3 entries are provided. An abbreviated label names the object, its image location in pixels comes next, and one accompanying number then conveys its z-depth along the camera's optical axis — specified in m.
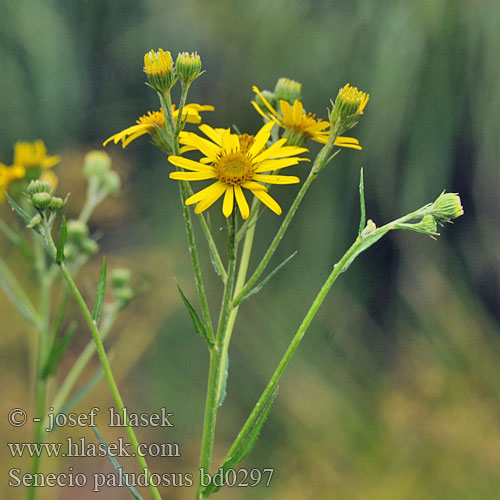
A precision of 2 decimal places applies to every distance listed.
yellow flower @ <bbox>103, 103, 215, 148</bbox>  0.90
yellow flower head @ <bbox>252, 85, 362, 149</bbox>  0.91
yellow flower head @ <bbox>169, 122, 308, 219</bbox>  0.89
